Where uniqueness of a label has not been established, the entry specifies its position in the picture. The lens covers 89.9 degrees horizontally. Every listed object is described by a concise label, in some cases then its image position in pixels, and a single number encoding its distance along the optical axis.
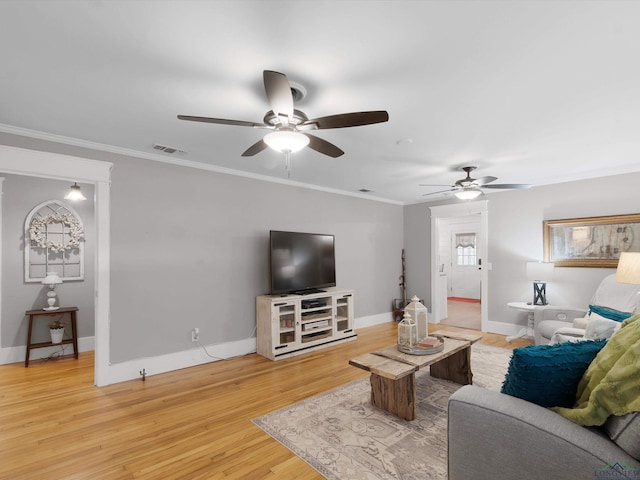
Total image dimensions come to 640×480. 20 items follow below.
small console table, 4.03
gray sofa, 1.06
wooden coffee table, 2.45
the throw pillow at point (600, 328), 2.24
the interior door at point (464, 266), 9.29
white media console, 4.14
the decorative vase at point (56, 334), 4.23
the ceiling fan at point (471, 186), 4.03
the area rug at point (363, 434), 2.01
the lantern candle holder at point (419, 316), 2.92
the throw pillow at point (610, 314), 2.71
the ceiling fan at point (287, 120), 1.78
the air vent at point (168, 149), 3.38
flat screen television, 4.38
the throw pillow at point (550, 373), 1.32
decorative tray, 2.75
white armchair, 3.41
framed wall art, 4.21
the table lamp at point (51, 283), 4.23
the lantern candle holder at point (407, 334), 2.85
